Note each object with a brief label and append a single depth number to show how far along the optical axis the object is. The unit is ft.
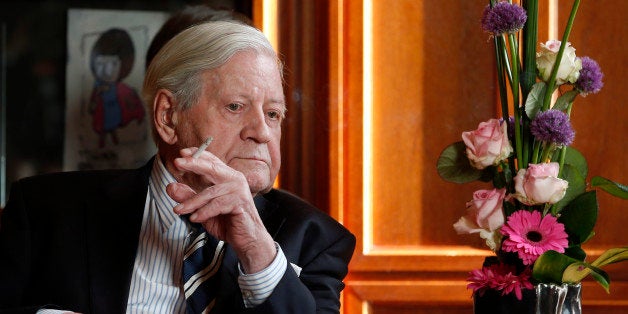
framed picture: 17.57
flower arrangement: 13.80
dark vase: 13.80
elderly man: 14.30
